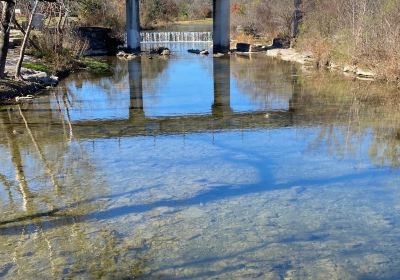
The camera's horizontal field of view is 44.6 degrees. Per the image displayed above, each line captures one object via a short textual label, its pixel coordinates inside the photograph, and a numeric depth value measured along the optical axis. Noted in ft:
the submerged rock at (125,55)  126.21
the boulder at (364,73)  74.84
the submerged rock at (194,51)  132.29
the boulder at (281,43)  136.67
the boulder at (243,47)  138.82
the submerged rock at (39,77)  66.54
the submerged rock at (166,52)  127.79
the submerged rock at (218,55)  124.48
